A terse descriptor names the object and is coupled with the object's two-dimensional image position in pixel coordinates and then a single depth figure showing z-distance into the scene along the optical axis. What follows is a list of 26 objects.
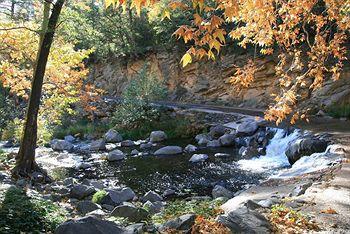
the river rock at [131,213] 6.16
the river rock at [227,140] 16.05
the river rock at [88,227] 3.92
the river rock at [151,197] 8.90
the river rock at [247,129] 16.11
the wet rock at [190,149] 15.45
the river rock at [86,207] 7.02
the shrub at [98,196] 8.15
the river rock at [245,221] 4.05
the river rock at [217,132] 17.52
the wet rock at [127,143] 18.03
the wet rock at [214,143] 16.17
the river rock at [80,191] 8.69
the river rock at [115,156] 14.59
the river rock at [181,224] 4.24
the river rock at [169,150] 15.28
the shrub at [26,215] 4.45
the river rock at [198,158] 13.48
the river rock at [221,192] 8.79
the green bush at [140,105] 20.78
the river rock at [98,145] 17.47
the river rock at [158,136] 18.53
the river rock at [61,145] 17.80
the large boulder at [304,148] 11.05
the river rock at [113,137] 19.50
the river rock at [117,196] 8.24
